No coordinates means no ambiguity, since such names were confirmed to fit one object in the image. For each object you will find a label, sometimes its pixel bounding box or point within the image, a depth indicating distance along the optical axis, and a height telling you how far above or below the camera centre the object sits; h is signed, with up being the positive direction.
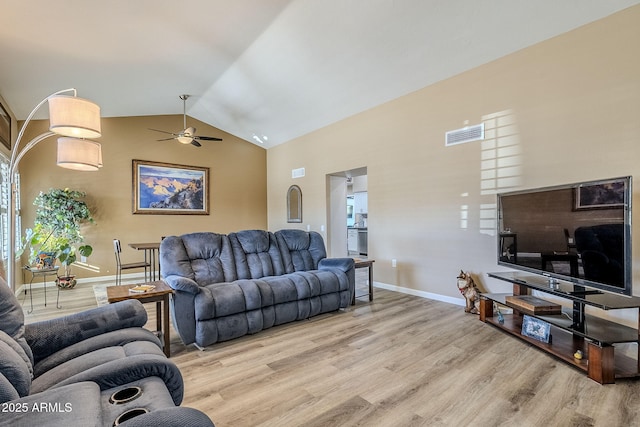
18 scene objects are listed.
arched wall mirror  6.76 +0.21
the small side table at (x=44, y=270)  4.07 -0.76
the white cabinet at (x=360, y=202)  9.29 +0.33
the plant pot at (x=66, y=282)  4.75 -1.08
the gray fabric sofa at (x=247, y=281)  2.71 -0.74
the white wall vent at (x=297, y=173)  6.66 +0.92
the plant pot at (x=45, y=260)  4.28 -0.65
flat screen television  2.12 -0.19
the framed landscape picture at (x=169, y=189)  6.23 +0.57
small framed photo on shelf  2.58 -1.07
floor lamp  2.12 +0.66
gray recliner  0.91 -0.66
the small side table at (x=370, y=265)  4.09 -0.74
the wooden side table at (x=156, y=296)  2.35 -0.66
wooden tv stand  2.06 -0.94
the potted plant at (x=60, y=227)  4.70 -0.19
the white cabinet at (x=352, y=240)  8.77 -0.83
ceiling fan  4.80 +1.27
